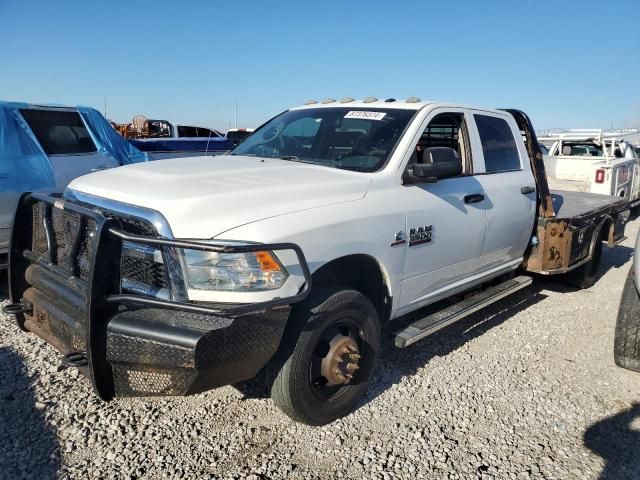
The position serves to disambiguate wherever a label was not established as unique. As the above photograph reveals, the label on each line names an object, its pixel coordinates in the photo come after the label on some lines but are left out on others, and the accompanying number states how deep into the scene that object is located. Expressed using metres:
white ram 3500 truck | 2.43
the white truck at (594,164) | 10.05
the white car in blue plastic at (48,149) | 5.27
